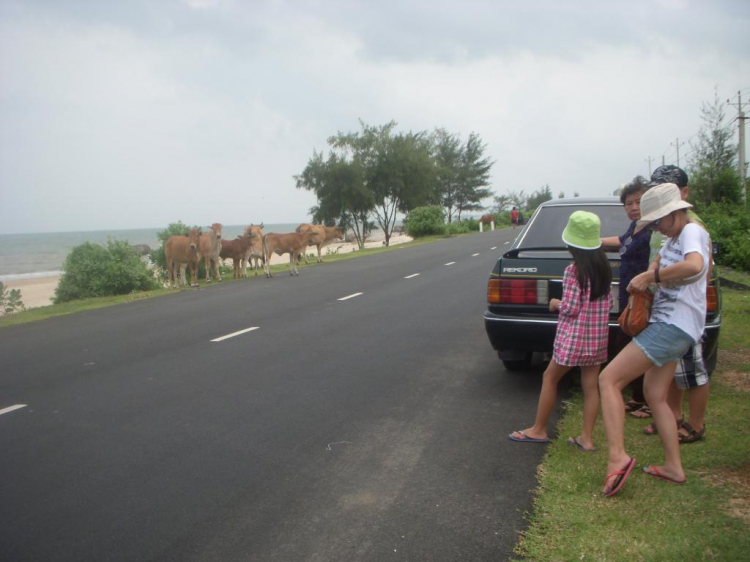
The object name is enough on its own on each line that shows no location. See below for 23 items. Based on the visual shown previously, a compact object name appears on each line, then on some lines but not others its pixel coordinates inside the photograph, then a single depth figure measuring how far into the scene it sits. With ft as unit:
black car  19.98
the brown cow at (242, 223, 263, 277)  70.74
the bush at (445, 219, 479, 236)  178.50
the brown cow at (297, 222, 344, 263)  85.02
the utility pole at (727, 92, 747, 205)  76.39
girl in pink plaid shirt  15.02
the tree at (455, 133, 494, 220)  288.71
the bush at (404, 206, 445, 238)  165.99
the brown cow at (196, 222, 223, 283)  66.21
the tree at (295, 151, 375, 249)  167.84
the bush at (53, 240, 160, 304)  62.75
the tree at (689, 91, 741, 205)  74.08
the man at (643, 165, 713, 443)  14.82
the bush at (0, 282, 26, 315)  54.55
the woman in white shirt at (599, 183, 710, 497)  12.80
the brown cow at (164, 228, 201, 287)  62.69
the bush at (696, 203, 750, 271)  48.96
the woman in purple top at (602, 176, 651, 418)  16.74
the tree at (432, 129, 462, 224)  288.30
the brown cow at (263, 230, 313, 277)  71.05
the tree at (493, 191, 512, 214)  341.62
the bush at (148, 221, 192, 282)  75.66
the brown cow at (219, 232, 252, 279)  71.20
